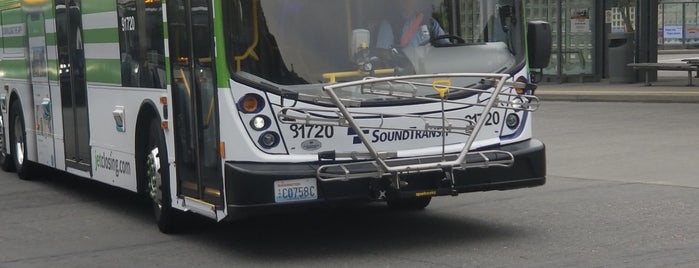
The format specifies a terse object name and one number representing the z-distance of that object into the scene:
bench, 25.74
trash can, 27.77
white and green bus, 8.19
